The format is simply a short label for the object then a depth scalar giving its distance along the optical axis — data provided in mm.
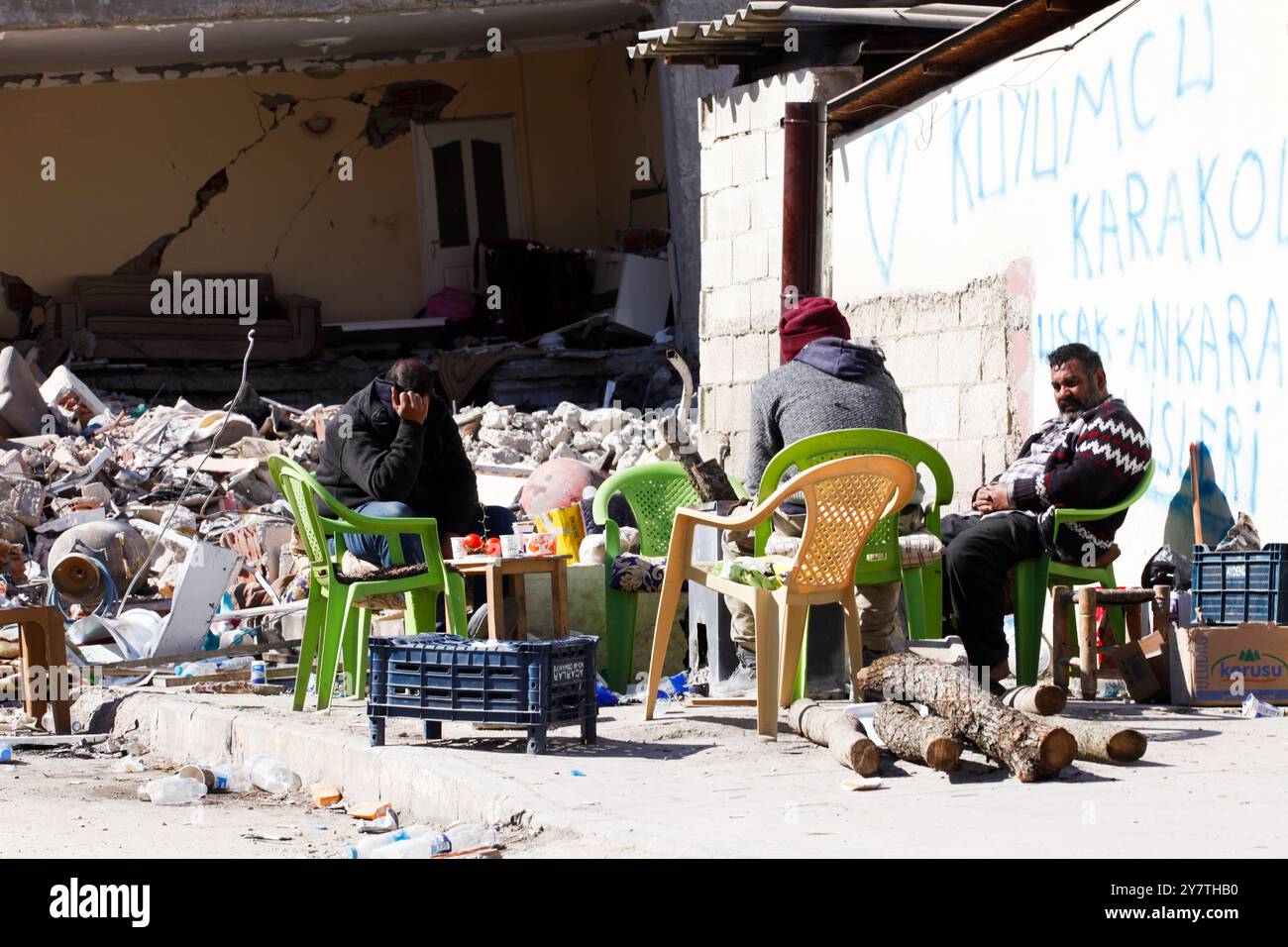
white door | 20031
